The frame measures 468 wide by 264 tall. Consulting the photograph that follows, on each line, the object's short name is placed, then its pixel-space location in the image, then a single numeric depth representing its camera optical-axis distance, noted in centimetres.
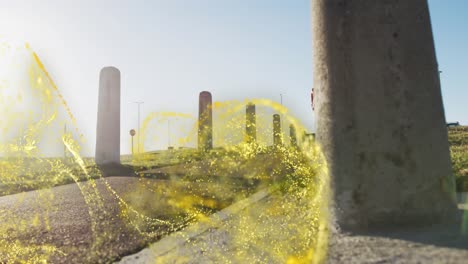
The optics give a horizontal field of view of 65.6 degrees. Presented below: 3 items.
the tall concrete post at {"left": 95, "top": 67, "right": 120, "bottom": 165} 1276
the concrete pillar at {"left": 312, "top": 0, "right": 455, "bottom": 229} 207
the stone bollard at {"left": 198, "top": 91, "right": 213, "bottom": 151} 1566
